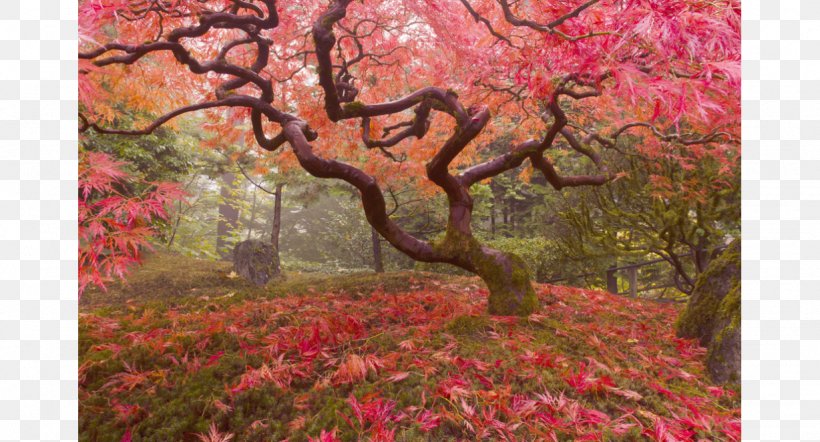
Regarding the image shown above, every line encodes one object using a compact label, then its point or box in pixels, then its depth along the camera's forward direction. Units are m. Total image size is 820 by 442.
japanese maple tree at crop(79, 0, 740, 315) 2.02
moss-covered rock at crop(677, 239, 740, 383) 2.51
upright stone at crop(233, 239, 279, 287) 6.55
